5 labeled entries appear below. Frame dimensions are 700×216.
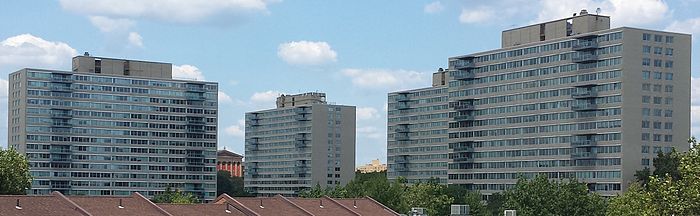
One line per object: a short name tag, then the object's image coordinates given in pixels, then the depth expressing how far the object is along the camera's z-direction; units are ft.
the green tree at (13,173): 368.48
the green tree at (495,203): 544.99
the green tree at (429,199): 460.55
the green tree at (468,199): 466.70
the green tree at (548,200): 401.70
